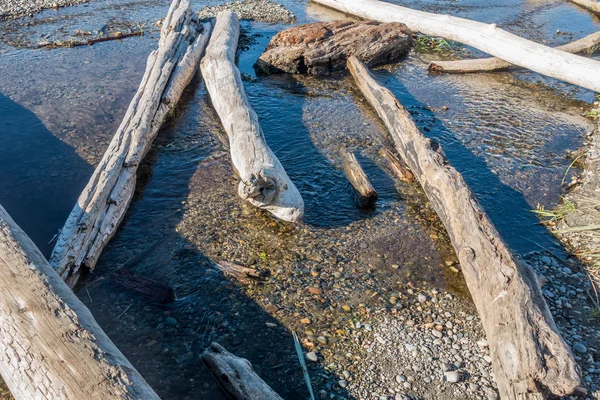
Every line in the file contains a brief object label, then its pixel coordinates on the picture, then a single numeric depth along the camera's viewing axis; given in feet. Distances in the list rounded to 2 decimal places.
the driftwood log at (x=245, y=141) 22.58
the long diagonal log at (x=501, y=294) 14.29
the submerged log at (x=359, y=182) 24.73
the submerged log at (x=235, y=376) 14.70
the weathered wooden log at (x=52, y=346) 12.01
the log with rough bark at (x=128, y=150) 20.02
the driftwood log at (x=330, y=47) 40.86
